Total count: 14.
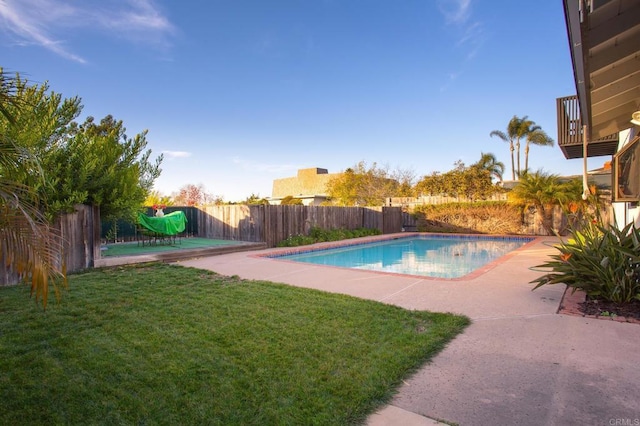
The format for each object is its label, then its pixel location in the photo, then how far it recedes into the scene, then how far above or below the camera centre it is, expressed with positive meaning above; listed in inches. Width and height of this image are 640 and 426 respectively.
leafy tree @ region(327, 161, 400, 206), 898.1 +73.7
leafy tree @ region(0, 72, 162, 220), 244.5 +50.1
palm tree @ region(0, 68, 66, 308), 67.7 -2.5
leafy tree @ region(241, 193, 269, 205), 882.4 +43.6
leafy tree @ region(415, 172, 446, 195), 857.5 +72.9
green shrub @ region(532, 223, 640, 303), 157.5 -28.2
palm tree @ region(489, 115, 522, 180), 1235.2 +286.6
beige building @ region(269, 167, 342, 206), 1214.9 +125.0
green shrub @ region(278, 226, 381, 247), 504.1 -35.3
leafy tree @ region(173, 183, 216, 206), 1421.0 +97.4
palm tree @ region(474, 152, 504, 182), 1095.6 +155.3
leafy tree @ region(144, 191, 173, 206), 534.3 +29.1
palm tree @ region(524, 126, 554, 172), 1200.8 +260.3
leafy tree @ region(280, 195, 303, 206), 1032.8 +47.6
